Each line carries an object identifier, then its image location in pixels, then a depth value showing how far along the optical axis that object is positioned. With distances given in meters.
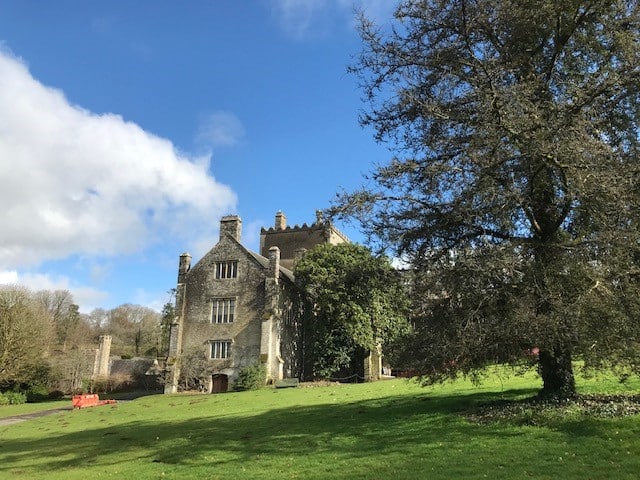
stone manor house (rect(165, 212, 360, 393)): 38.53
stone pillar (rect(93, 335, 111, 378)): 52.84
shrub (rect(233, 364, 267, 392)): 35.72
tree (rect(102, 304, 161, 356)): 73.19
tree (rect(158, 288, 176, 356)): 60.84
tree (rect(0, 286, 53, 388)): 42.03
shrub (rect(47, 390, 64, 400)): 46.62
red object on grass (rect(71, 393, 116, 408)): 32.38
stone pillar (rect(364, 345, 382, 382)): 38.94
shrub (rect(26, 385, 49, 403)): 44.06
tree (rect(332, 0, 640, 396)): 10.00
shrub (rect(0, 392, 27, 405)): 40.53
